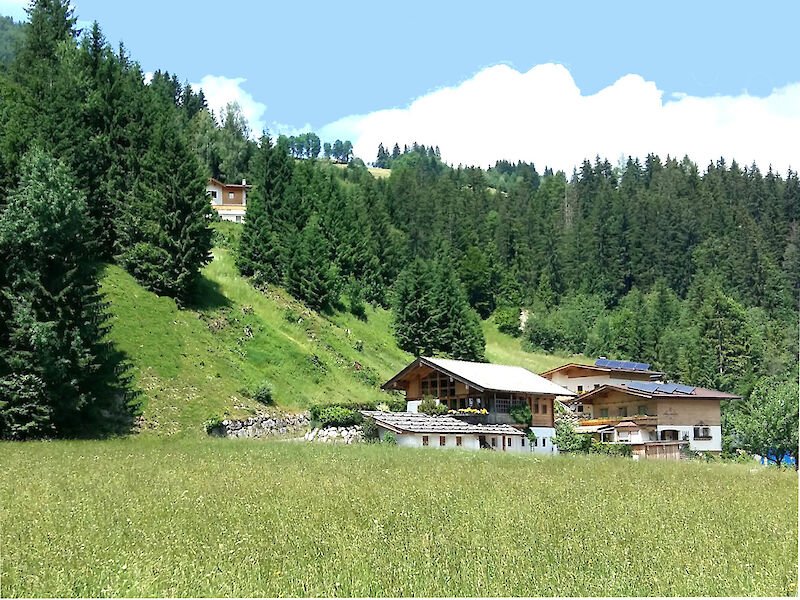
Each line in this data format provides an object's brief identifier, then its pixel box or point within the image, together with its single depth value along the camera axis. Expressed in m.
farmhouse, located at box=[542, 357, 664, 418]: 78.19
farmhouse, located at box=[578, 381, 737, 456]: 60.43
